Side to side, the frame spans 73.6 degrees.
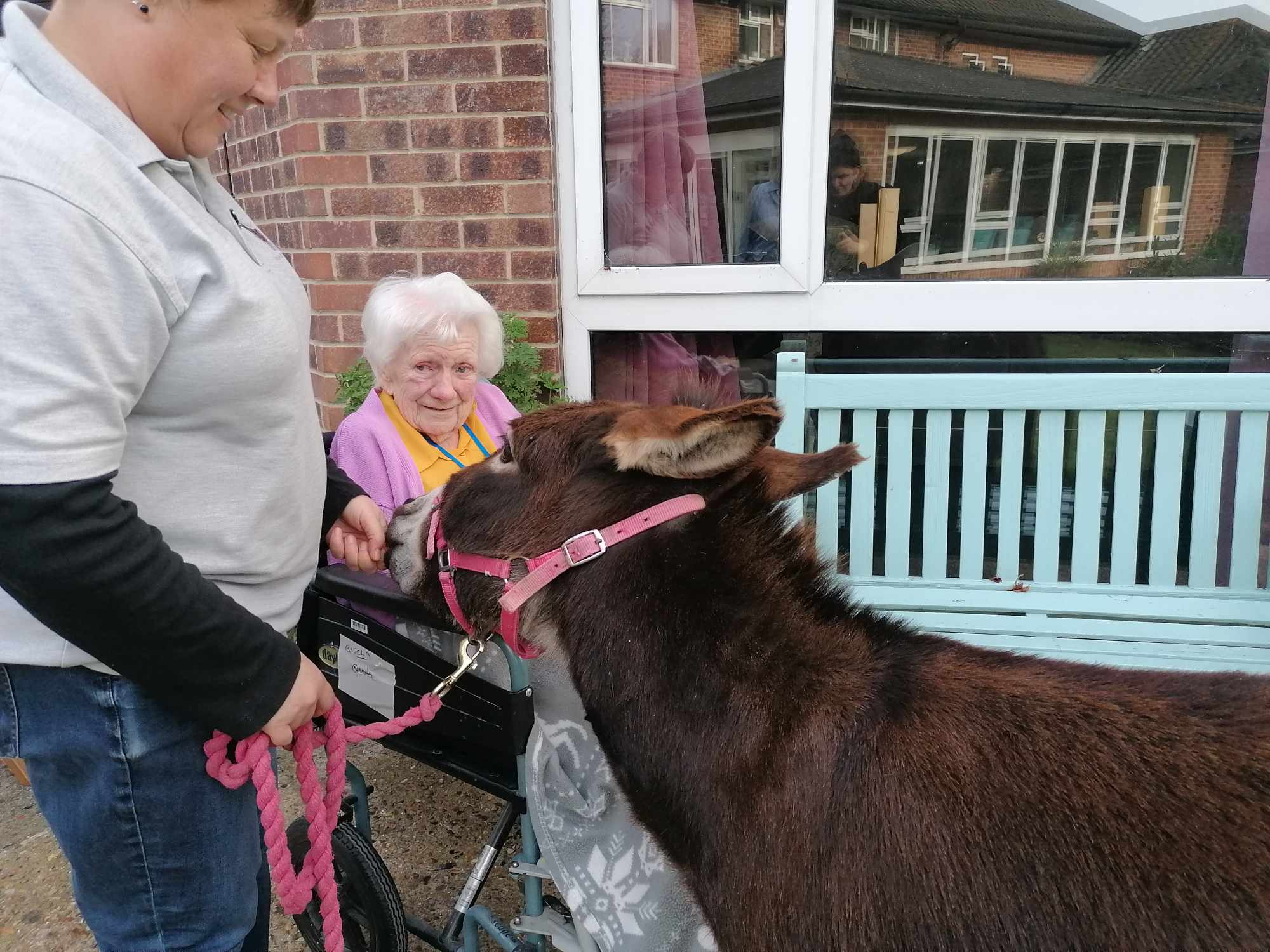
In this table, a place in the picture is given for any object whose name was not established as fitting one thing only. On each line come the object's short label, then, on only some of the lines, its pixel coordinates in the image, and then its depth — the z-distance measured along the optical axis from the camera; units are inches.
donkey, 52.3
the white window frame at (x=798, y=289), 137.8
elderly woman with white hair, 106.5
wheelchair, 83.0
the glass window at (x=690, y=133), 148.6
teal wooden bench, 109.3
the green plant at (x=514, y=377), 145.7
